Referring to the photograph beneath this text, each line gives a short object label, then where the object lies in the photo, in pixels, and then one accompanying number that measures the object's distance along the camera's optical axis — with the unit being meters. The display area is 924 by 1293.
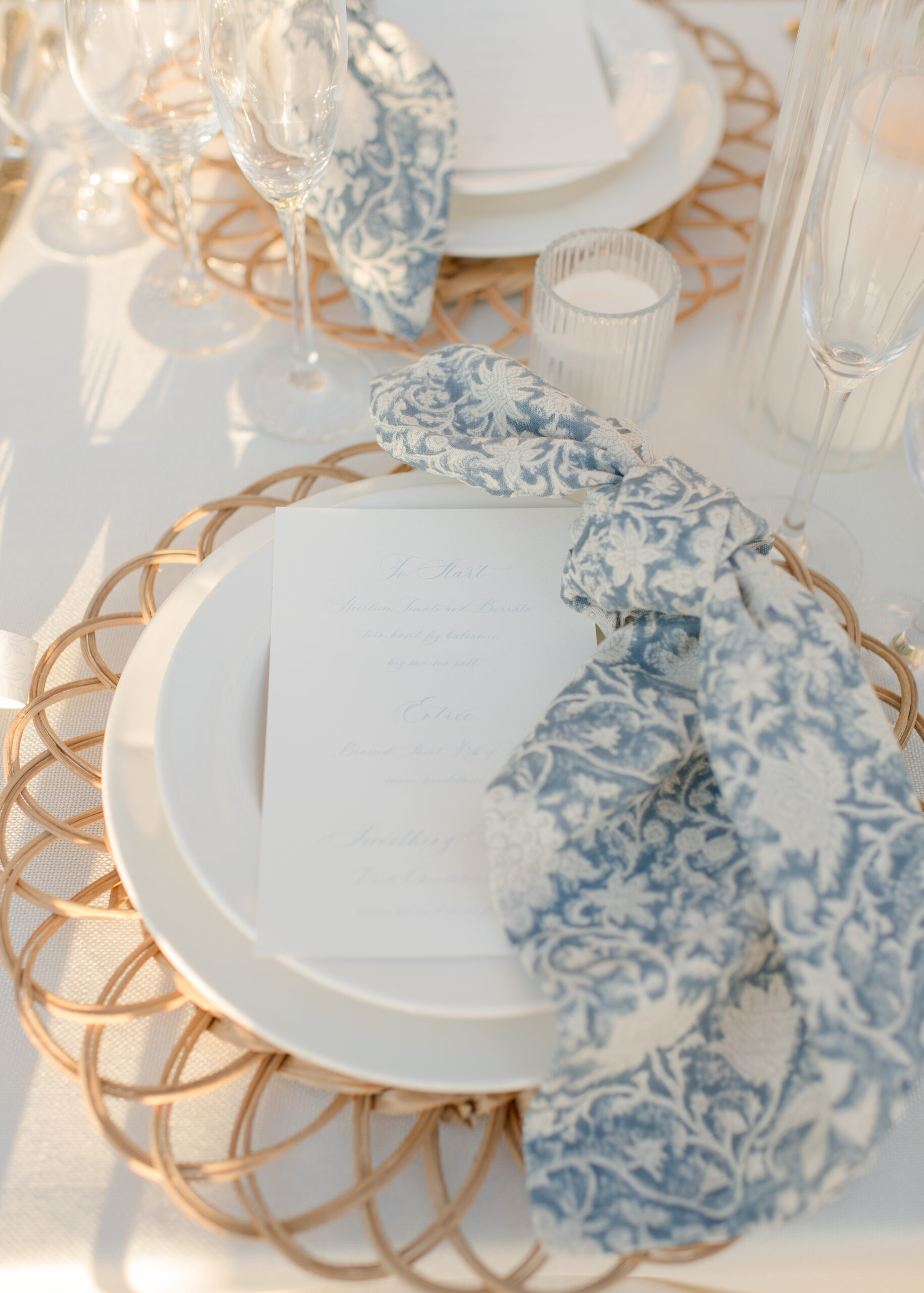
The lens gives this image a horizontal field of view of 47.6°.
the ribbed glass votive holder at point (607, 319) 0.62
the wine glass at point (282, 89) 0.57
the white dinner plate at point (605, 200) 0.75
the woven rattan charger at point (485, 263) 0.78
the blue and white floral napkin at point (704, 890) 0.38
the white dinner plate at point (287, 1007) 0.40
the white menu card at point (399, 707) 0.43
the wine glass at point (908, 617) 0.54
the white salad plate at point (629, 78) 0.75
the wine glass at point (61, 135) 0.83
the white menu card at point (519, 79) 0.77
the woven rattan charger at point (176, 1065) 0.41
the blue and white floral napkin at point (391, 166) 0.70
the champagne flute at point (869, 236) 0.52
